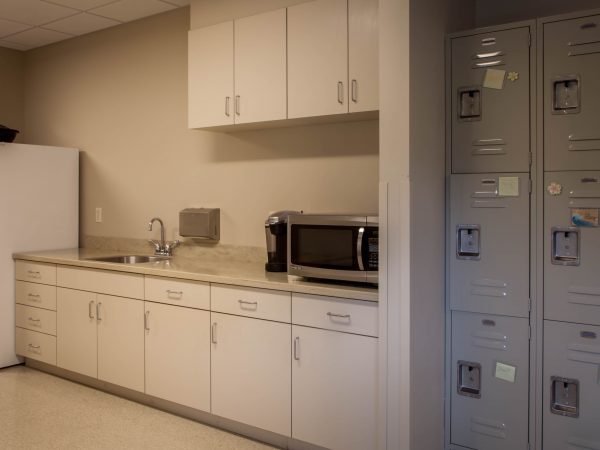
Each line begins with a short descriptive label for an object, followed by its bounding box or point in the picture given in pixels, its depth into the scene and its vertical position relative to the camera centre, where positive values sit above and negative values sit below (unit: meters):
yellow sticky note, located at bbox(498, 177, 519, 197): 2.61 +0.11
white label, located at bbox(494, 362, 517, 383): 2.65 -0.72
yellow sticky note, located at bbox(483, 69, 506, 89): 2.63 +0.60
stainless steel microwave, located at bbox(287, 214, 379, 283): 2.58 -0.16
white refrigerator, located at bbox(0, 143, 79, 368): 4.24 +0.04
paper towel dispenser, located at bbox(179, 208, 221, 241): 3.93 -0.07
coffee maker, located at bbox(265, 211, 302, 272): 3.22 -0.16
